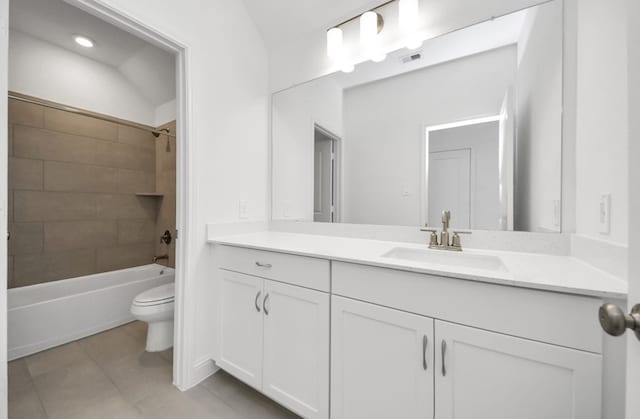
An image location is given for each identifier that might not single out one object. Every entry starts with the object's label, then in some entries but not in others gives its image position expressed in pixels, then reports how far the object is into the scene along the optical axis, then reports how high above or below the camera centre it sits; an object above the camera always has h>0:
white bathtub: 1.77 -0.81
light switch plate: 0.81 -0.02
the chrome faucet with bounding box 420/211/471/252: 1.26 -0.16
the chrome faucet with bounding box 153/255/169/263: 2.80 -0.57
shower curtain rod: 2.09 +0.88
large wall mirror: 1.17 +0.44
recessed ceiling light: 2.09 +1.44
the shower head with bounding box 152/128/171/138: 2.72 +0.86
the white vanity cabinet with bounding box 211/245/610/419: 0.69 -0.48
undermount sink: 1.13 -0.24
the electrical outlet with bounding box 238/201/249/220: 1.78 -0.02
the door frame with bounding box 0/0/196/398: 1.45 -0.05
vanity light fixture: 1.37 +1.06
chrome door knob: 0.38 -0.17
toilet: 1.78 -0.78
